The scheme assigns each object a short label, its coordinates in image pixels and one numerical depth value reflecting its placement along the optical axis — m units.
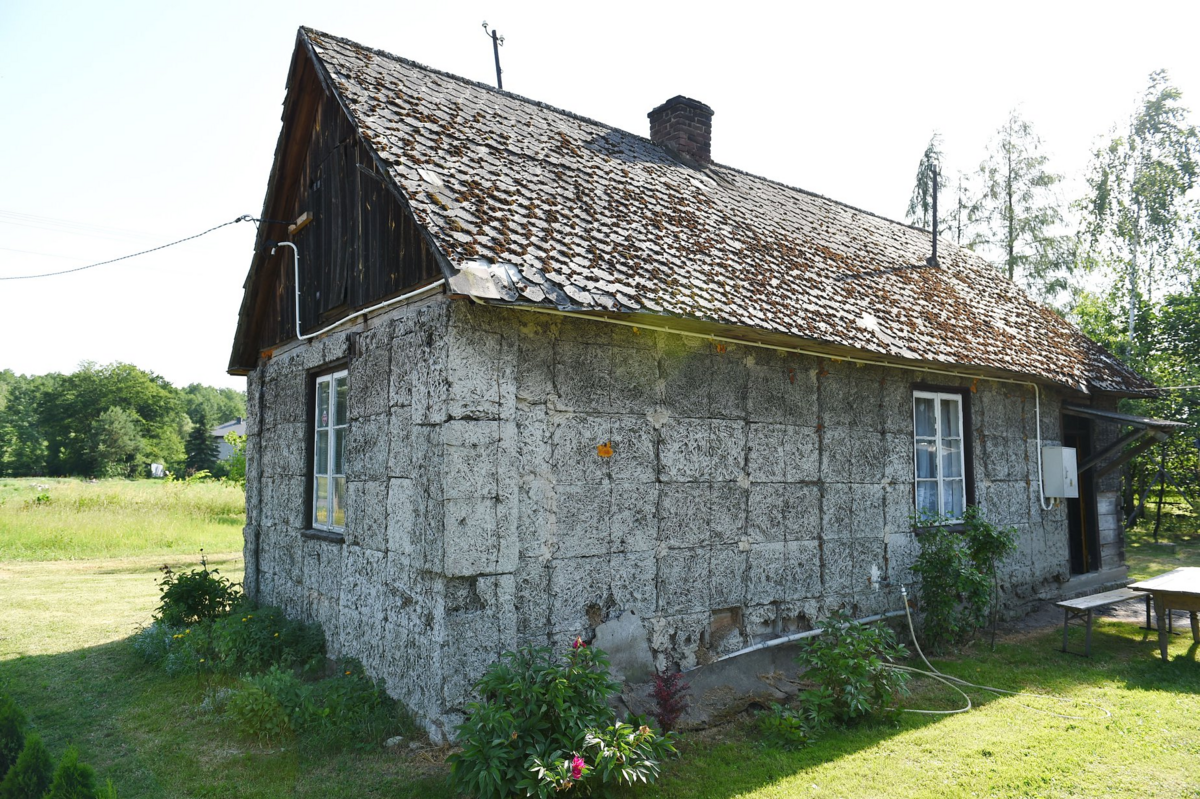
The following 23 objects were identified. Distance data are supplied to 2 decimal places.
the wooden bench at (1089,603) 7.85
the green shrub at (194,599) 8.19
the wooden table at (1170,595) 7.46
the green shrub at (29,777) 3.58
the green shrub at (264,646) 6.73
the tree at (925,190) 24.62
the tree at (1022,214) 23.56
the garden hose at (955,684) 6.02
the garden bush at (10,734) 4.08
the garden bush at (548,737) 4.03
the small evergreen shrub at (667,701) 5.14
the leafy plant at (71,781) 3.30
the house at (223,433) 72.17
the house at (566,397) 5.19
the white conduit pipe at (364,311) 5.28
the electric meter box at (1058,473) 9.94
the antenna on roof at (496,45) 13.04
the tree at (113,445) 59.34
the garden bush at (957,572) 7.38
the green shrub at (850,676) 5.69
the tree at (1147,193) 21.80
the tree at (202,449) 61.12
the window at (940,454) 8.50
